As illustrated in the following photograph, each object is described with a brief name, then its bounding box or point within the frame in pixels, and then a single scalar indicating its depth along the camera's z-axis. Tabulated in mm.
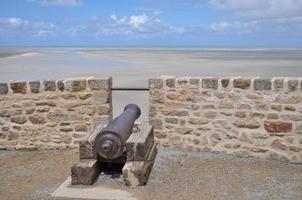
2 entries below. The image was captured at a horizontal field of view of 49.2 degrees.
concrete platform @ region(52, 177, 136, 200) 4139
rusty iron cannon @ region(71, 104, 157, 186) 4397
